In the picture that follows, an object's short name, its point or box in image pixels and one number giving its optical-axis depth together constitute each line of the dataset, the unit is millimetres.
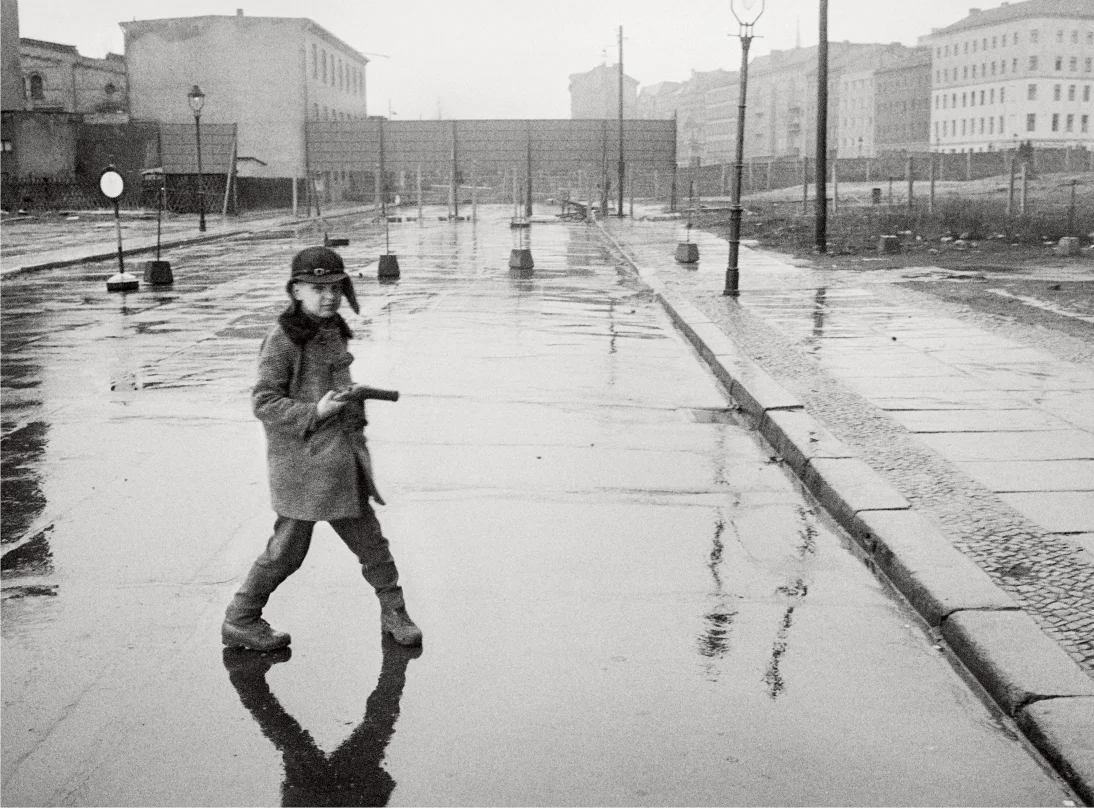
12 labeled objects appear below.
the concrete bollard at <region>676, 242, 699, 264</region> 23094
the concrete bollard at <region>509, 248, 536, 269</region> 22188
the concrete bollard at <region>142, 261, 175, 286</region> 20016
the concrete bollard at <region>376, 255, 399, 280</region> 20625
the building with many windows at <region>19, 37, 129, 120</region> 70388
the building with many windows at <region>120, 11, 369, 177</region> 65562
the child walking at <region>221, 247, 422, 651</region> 4355
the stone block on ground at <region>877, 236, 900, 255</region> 24141
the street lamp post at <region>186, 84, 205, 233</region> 38394
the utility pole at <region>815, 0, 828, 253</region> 24594
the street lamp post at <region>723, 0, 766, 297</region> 16688
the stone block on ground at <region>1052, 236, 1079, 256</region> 22406
